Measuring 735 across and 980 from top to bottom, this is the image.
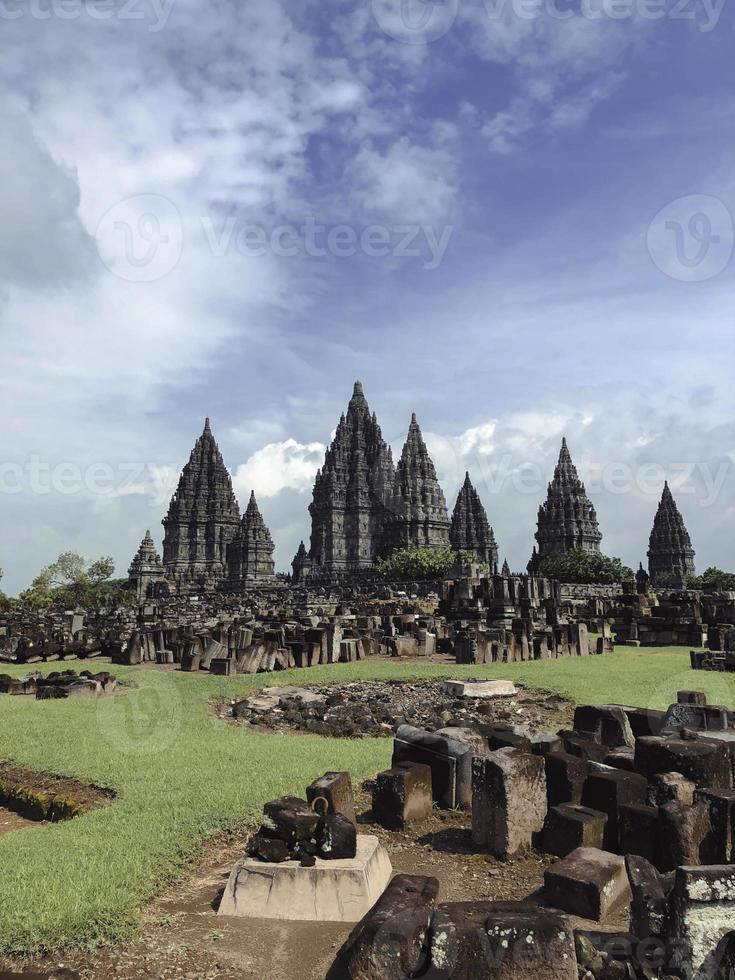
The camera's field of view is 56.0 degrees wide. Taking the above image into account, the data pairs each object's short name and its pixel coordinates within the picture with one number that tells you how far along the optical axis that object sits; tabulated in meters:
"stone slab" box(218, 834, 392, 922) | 4.89
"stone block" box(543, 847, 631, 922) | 4.75
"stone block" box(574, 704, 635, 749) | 8.95
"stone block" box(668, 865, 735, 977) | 3.76
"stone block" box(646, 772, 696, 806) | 5.91
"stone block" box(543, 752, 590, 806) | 6.35
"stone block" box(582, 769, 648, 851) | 5.87
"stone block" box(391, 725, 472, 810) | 7.15
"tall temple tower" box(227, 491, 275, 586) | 82.28
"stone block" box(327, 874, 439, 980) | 3.70
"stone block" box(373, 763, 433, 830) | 6.67
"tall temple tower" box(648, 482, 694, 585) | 88.38
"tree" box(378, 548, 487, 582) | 69.38
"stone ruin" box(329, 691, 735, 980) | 3.69
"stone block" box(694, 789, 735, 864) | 5.29
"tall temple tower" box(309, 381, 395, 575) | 91.44
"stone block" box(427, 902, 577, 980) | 3.55
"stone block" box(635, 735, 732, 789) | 6.21
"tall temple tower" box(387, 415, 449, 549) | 82.06
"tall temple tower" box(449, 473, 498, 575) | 88.62
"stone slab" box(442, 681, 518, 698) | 13.88
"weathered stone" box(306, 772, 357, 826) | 5.97
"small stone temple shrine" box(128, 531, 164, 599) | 78.12
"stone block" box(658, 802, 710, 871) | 5.27
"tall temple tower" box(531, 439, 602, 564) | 85.62
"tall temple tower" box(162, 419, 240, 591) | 92.38
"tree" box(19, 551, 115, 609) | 79.75
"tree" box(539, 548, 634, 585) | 70.06
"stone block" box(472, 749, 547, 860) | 5.96
